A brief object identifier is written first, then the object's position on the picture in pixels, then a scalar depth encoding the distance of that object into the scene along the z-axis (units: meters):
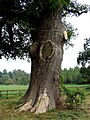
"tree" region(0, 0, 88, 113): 7.54
